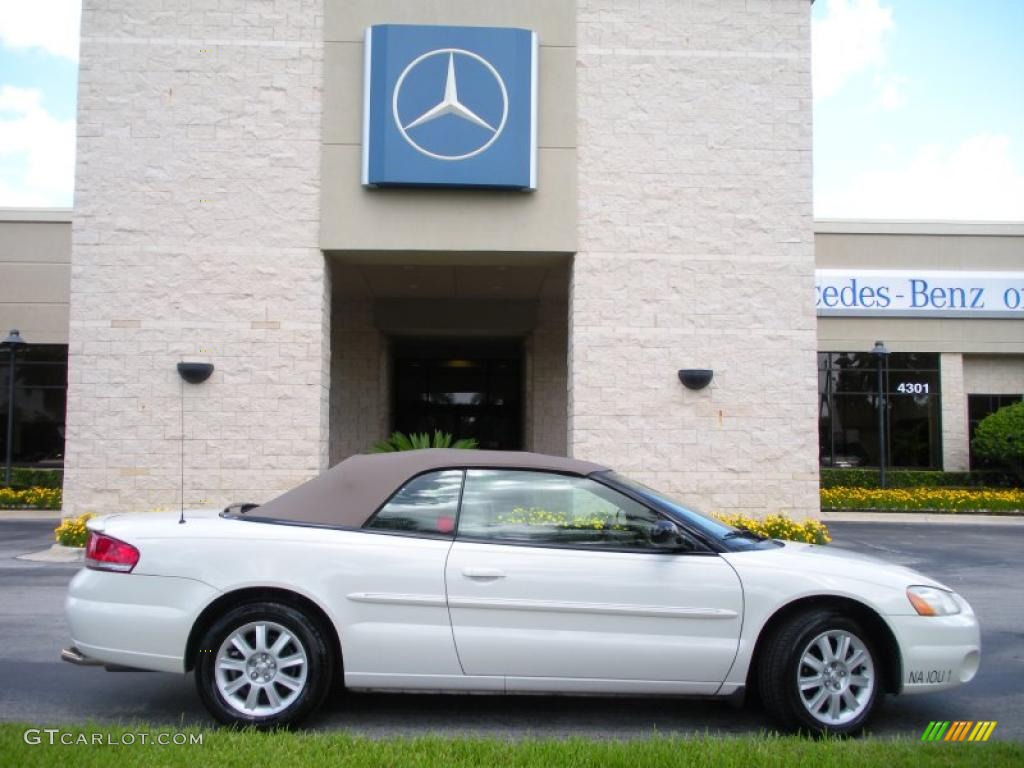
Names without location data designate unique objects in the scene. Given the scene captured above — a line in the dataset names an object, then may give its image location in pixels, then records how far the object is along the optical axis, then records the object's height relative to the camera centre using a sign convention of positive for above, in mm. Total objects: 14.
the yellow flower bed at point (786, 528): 11969 -1214
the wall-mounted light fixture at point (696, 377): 12578 +832
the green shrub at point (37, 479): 21016 -1101
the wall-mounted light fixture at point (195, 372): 12234 +828
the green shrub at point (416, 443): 11583 -106
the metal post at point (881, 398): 21250 +970
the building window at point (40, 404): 22609 +694
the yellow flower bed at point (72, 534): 11742 -1328
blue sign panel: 12336 +4478
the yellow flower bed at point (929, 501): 20219 -1407
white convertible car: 4680 -977
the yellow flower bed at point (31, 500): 18969 -1440
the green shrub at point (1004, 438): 21297 +26
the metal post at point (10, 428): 19797 +67
